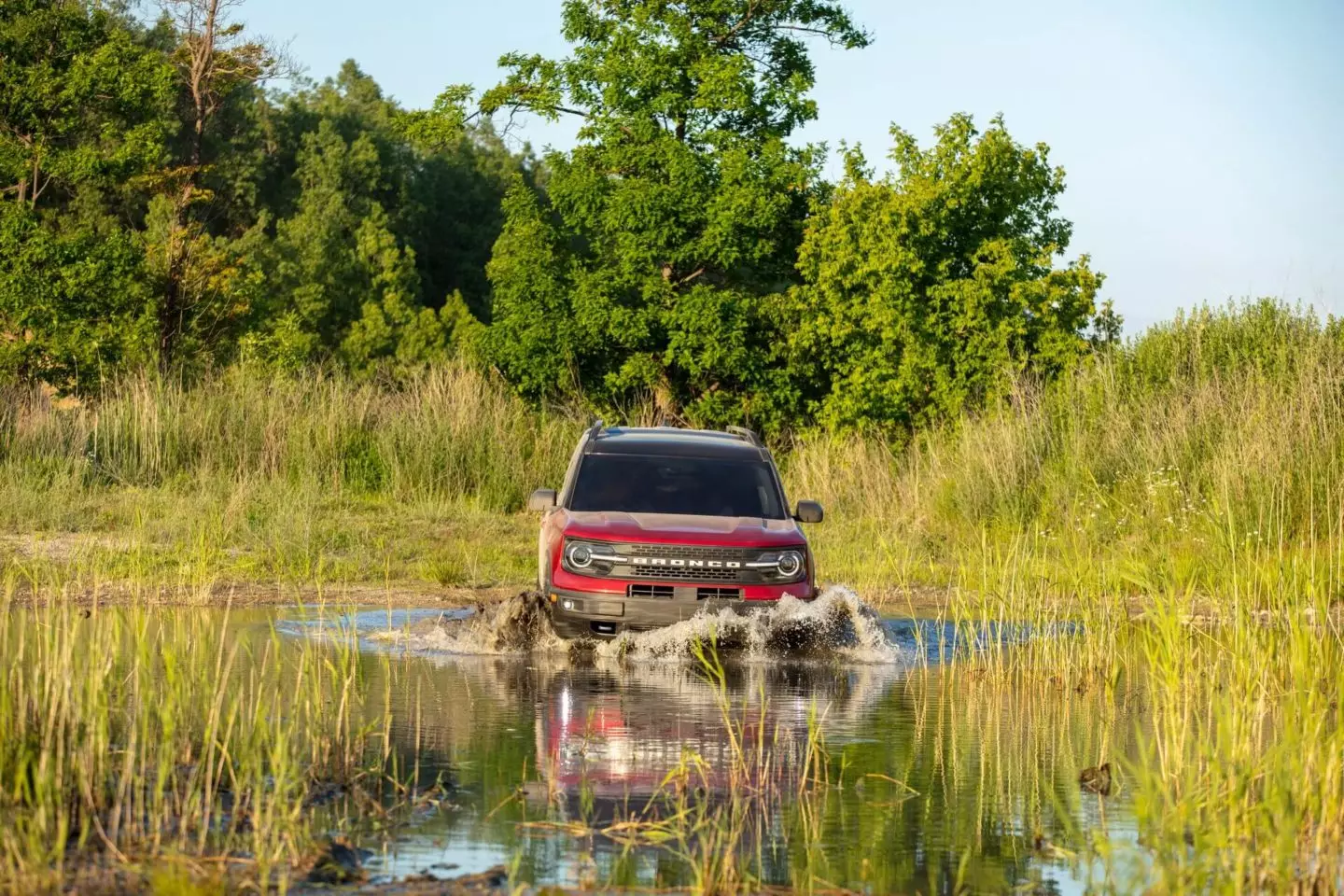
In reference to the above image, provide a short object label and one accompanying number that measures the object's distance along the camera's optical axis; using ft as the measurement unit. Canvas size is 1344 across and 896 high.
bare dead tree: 164.76
